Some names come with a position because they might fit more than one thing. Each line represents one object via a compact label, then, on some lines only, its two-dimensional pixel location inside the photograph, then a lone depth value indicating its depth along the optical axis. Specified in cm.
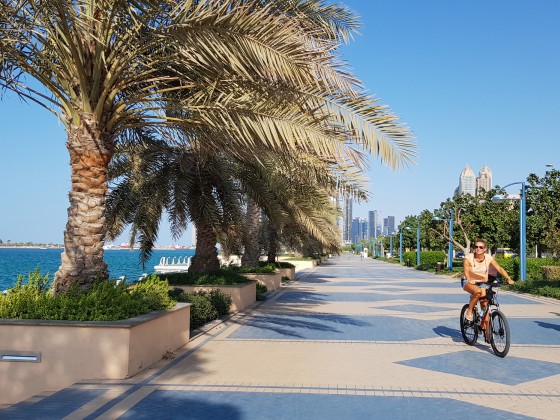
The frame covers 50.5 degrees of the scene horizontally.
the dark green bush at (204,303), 1061
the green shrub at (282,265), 2792
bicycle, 826
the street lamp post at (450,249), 3891
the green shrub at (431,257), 5369
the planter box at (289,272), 2760
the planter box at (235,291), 1335
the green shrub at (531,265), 2761
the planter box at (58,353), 656
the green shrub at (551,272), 2302
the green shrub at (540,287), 1954
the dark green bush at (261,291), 1691
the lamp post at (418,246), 5034
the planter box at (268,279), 1979
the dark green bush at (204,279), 1375
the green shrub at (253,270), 1957
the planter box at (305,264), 4966
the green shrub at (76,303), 701
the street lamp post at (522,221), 2367
